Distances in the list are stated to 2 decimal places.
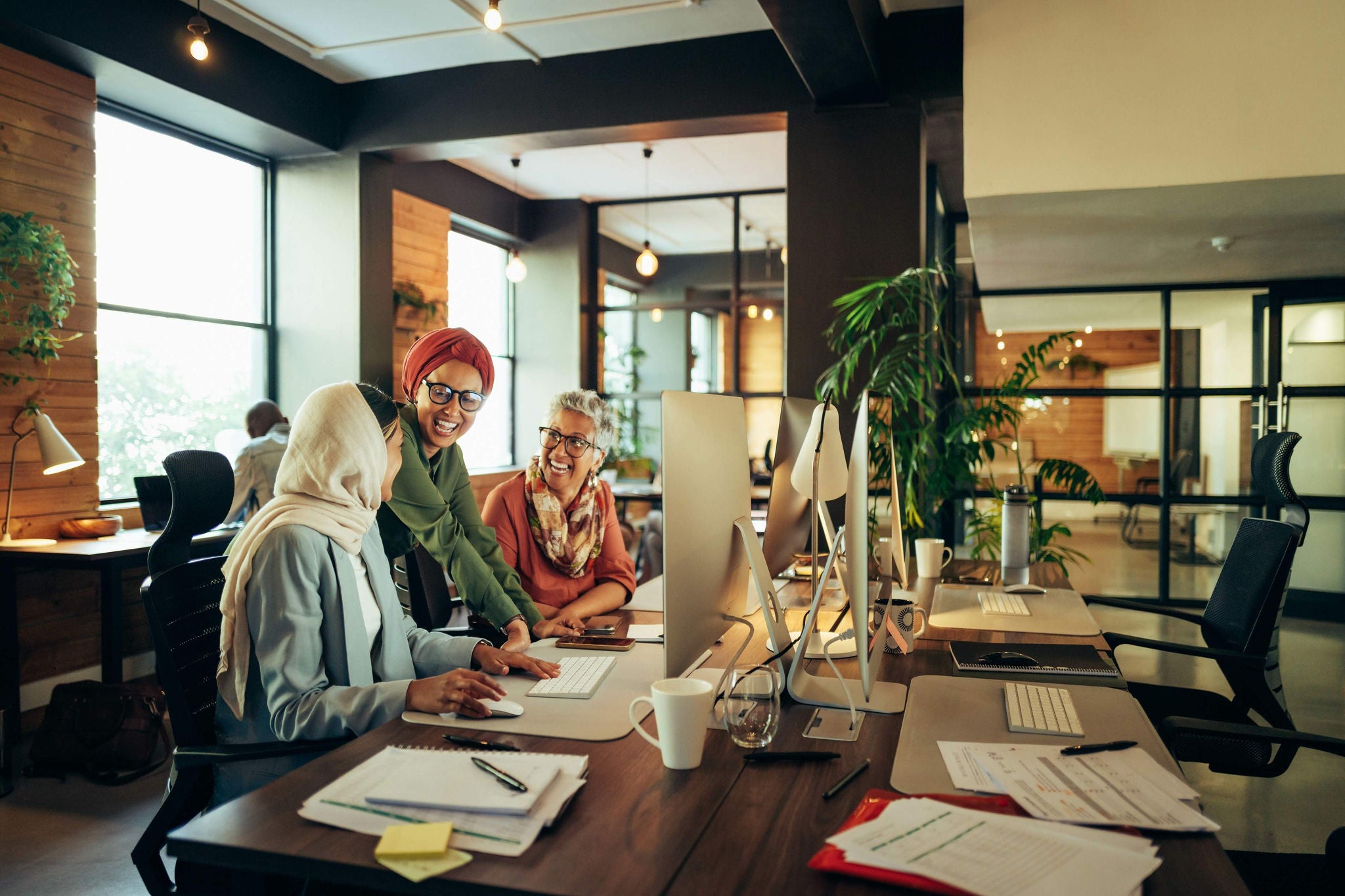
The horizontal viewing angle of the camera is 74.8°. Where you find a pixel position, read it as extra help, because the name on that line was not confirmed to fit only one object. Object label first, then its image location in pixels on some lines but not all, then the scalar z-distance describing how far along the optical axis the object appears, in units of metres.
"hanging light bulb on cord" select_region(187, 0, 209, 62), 3.32
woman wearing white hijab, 1.51
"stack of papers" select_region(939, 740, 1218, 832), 1.10
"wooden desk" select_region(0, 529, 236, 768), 3.46
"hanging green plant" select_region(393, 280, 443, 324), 6.23
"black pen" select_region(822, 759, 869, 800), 1.19
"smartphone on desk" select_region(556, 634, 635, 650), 1.98
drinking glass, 1.35
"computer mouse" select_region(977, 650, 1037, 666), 1.83
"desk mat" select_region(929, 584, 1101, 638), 2.23
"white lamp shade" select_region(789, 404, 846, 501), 1.79
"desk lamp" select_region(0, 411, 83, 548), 3.60
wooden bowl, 3.89
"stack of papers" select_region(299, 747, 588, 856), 1.06
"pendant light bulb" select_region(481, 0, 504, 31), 3.31
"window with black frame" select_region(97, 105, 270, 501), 4.44
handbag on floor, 3.24
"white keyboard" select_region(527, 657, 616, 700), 1.62
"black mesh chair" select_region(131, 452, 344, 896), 1.53
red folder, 0.94
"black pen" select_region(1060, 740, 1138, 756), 1.31
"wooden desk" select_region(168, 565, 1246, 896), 0.97
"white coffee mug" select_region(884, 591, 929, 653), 1.95
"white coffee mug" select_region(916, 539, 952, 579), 2.92
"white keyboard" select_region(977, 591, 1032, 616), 2.39
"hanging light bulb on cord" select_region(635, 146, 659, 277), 7.25
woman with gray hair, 2.61
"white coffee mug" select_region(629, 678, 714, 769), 1.25
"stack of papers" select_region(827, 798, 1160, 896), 0.93
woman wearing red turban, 2.30
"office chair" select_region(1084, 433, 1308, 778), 1.86
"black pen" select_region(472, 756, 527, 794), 1.15
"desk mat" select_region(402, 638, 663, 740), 1.44
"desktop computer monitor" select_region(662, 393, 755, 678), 1.30
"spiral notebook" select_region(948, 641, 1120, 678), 1.80
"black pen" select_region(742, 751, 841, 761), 1.32
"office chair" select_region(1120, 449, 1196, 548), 6.19
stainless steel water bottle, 2.88
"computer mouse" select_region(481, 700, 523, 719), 1.50
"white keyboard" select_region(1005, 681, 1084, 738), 1.44
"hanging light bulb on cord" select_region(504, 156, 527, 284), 6.92
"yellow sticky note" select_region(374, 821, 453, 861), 1.00
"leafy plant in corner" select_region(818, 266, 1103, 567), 3.90
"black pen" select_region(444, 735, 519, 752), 1.34
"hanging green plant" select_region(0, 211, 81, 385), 3.57
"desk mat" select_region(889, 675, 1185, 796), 1.27
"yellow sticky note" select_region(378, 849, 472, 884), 0.97
